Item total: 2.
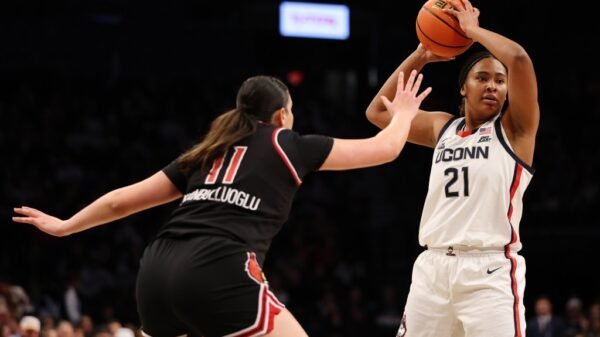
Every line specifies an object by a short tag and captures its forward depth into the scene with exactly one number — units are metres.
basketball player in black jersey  6.87
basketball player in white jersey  8.89
